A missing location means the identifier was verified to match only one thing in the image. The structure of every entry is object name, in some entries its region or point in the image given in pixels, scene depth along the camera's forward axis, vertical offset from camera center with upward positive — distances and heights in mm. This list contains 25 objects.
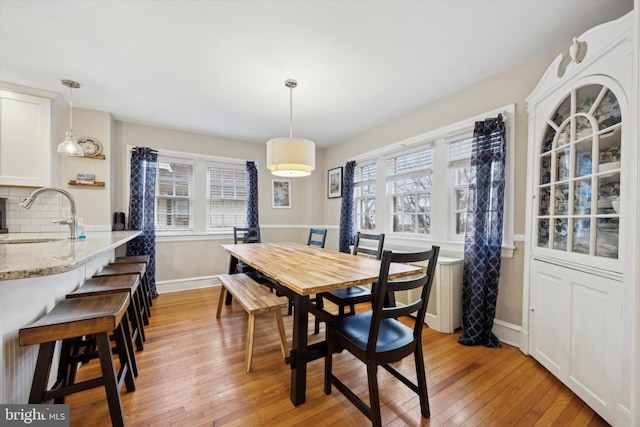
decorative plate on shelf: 3162 +793
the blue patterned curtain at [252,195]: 4371 +262
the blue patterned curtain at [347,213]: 4102 -23
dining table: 1438 -413
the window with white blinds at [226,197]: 4301 +226
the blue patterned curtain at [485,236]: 2301 -208
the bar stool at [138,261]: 2725 -588
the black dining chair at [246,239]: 3413 -446
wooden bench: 1915 -746
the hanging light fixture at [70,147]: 2297 +550
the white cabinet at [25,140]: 2662 +728
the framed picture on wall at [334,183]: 4594 +536
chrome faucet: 1985 -112
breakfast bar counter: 993 -437
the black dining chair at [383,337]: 1267 -718
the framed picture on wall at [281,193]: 4812 +329
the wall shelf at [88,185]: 3125 +304
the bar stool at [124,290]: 1624 -553
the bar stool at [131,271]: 2134 -572
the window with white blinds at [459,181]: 2744 +365
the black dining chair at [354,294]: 1993 -682
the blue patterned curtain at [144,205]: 3510 +46
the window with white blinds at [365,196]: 4023 +266
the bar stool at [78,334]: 1106 -568
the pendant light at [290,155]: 2285 +510
